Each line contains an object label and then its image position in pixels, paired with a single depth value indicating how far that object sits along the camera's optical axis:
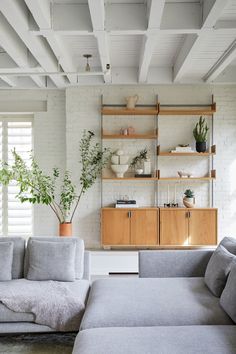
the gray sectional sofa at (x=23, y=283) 2.99
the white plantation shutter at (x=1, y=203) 6.37
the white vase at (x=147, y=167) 6.02
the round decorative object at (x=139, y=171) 5.96
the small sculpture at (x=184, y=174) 5.96
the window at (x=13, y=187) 6.36
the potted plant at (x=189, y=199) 5.86
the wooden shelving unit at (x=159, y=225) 5.75
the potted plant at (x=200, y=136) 5.87
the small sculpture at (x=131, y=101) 5.95
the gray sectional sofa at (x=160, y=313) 2.14
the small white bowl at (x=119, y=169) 5.93
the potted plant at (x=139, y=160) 6.07
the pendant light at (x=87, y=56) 5.17
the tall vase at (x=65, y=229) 5.73
